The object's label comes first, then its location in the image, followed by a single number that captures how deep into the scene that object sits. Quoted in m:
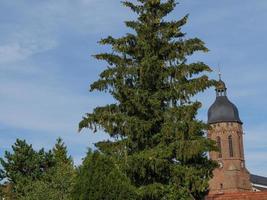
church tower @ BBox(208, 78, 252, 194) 102.27
